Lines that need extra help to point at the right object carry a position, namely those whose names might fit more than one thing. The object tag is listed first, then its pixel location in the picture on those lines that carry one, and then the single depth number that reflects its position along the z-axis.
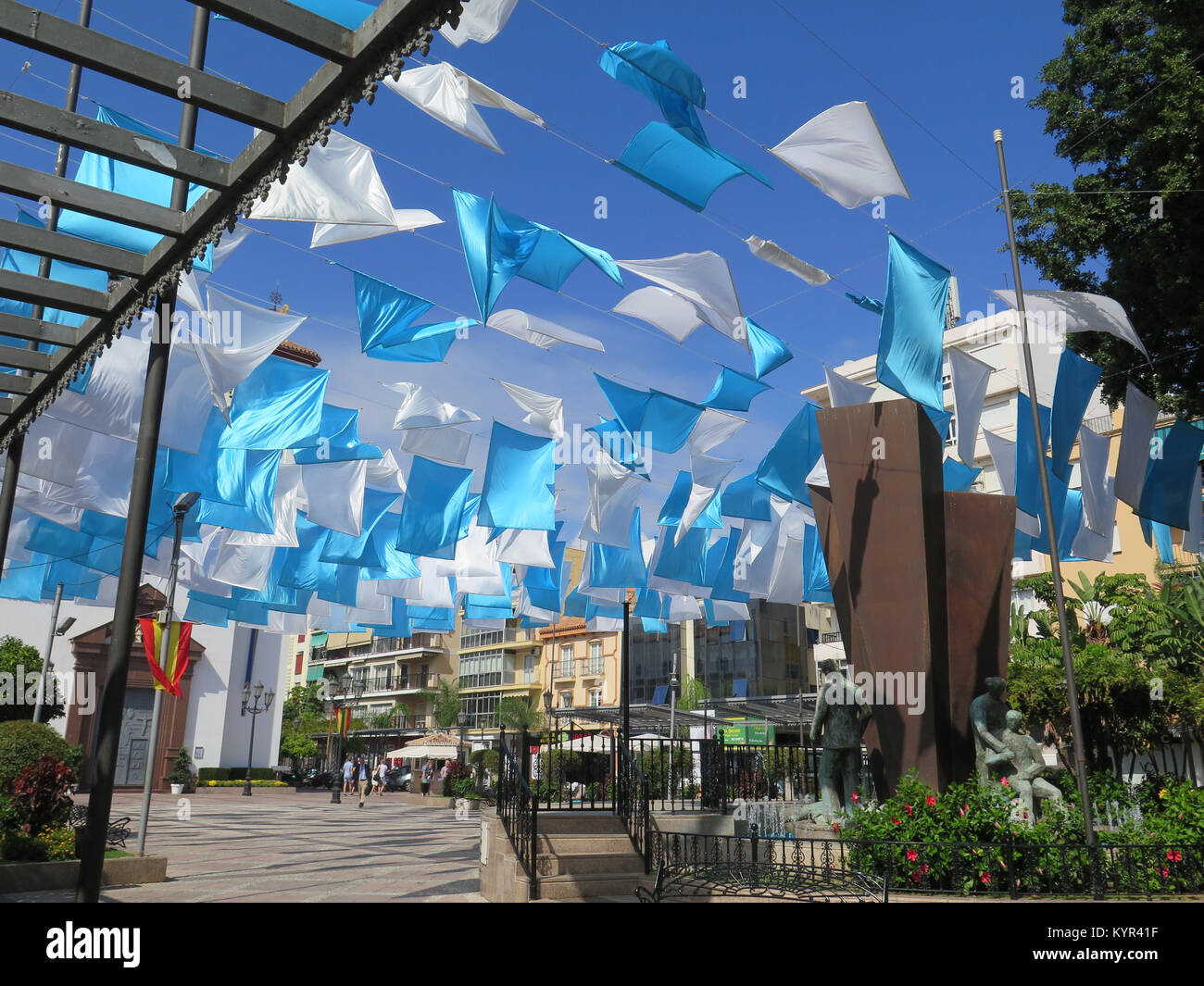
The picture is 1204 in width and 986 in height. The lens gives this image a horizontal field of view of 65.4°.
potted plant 35.50
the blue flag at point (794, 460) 15.28
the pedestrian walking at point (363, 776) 32.18
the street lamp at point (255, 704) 38.09
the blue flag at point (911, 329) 11.53
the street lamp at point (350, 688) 75.69
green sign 30.79
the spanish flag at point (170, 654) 14.55
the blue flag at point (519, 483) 14.83
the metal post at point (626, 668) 17.91
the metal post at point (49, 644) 18.58
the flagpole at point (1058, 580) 9.83
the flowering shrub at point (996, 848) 8.73
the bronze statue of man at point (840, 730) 11.65
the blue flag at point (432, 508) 16.02
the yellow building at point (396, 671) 75.19
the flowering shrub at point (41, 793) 11.61
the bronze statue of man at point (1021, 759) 10.86
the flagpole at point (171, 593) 13.78
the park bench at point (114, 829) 13.60
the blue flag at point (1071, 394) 13.67
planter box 10.84
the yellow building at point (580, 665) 63.59
